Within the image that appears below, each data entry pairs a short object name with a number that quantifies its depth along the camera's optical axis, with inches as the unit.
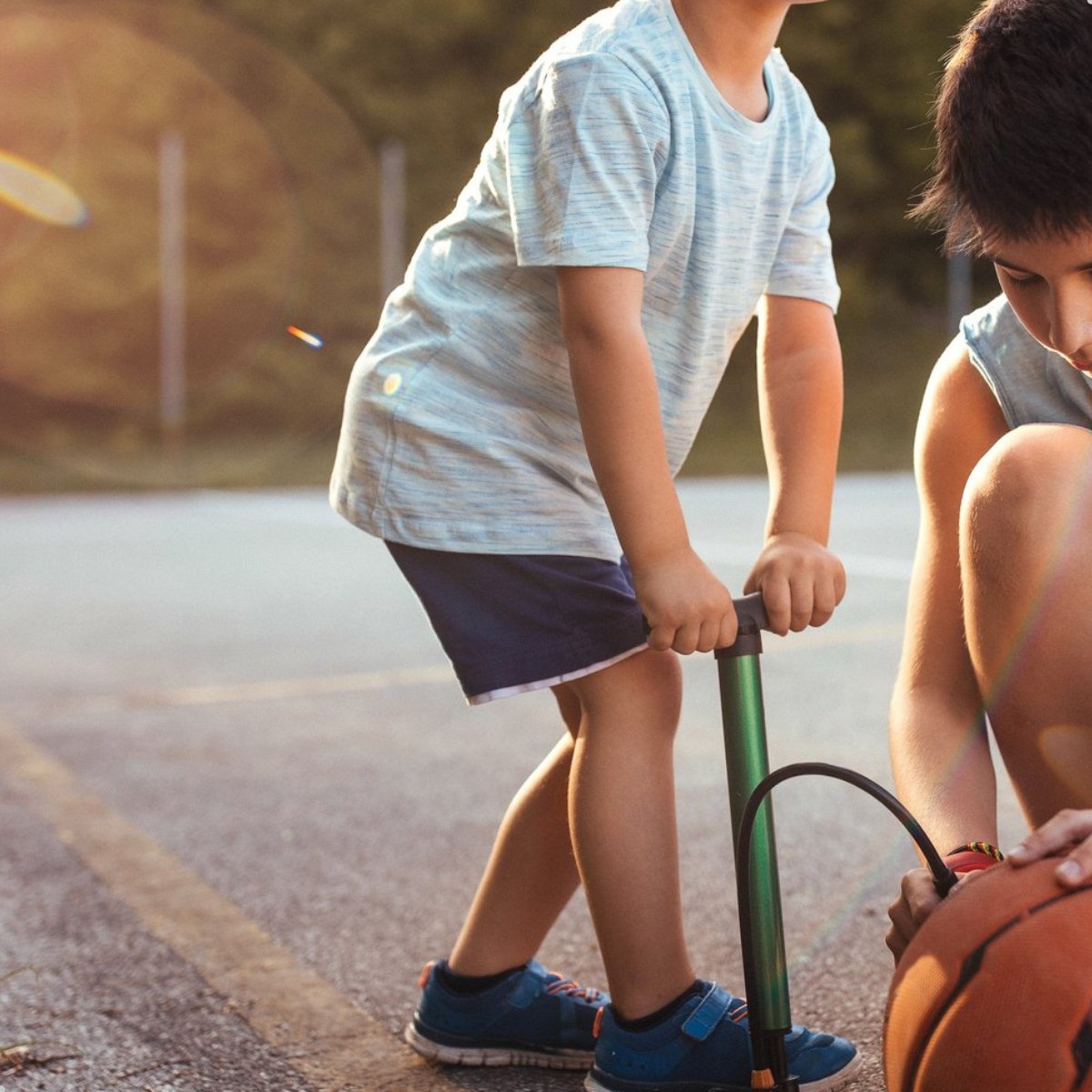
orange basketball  64.0
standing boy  74.5
